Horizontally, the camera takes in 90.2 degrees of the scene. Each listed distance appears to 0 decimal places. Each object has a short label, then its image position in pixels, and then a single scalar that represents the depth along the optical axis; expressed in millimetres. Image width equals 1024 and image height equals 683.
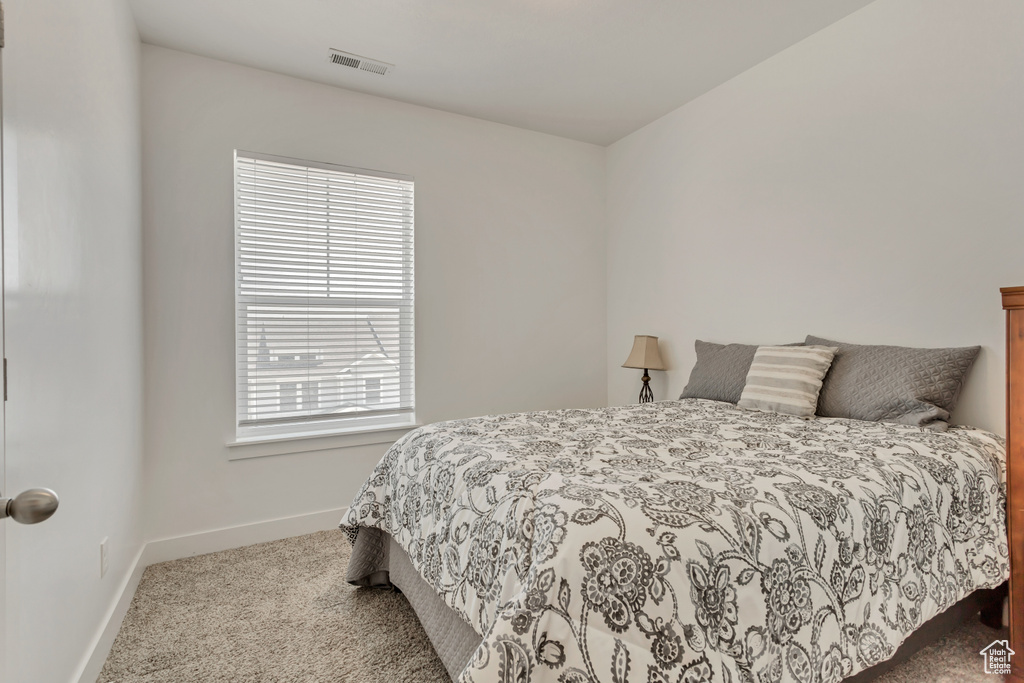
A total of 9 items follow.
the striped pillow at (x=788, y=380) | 2287
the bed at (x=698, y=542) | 1014
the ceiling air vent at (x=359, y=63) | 2781
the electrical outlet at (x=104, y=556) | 1839
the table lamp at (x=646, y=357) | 3457
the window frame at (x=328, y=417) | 2904
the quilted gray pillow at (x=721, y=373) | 2678
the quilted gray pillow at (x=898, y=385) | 2000
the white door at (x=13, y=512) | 707
